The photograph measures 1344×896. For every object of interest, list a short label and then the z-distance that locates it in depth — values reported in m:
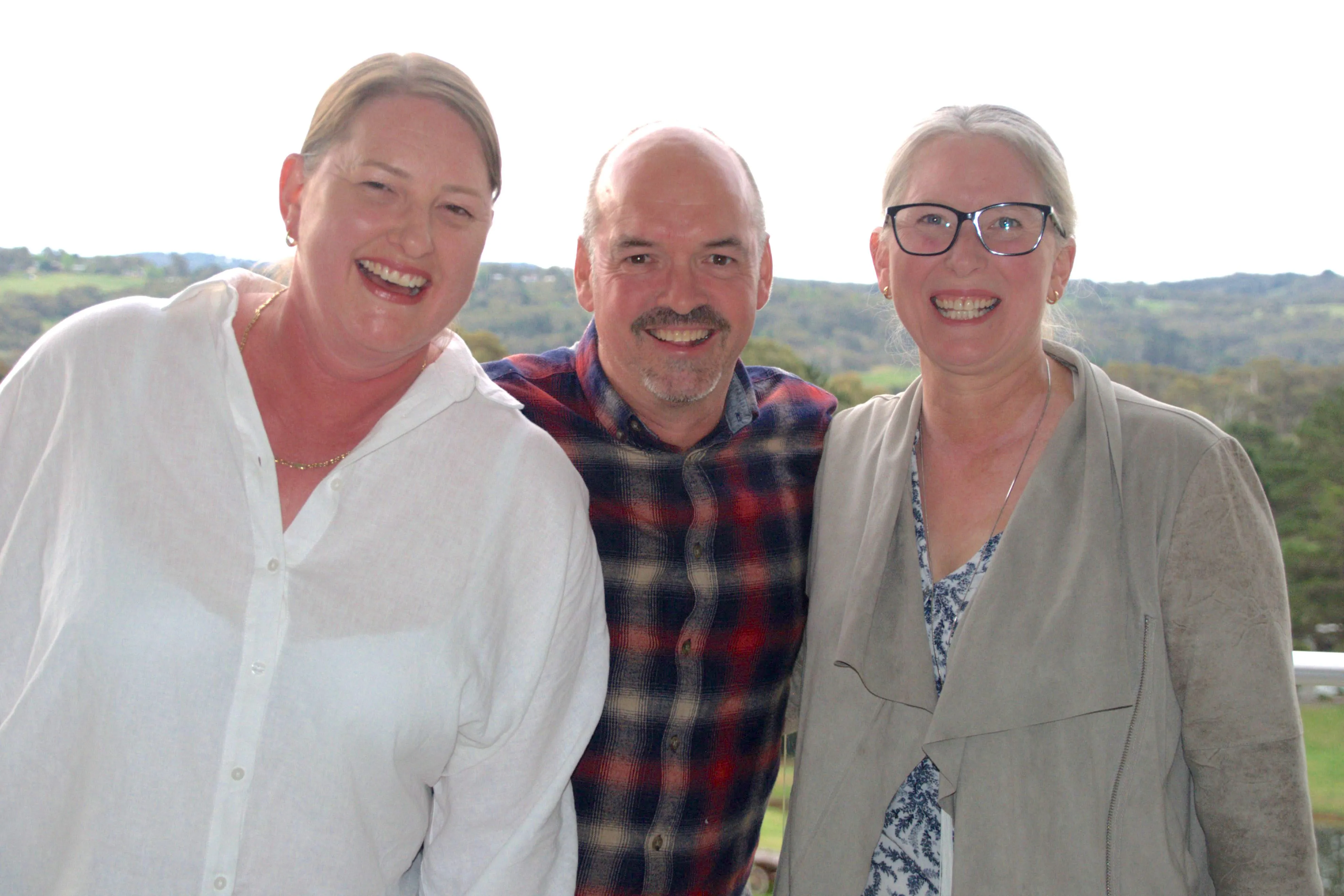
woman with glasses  1.46
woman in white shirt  1.35
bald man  1.82
